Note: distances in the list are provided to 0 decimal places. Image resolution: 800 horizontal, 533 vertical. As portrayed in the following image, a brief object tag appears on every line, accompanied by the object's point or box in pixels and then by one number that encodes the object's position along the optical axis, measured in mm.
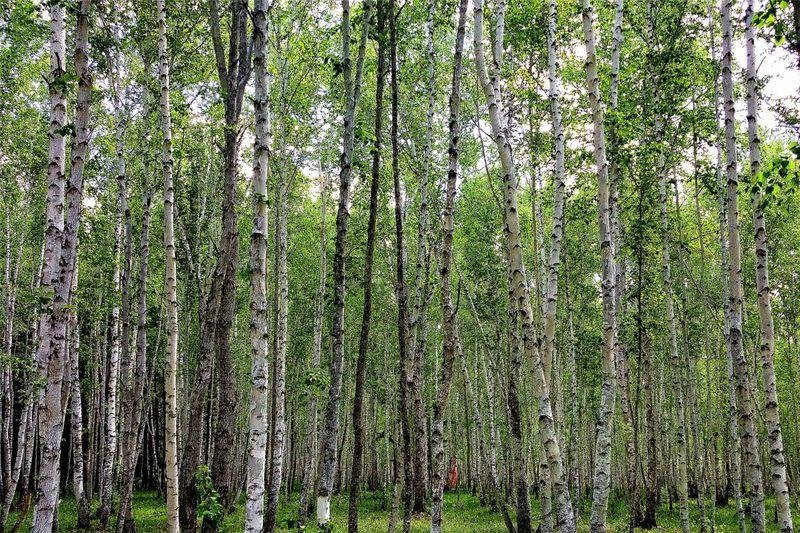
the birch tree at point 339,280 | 8547
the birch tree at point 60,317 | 6324
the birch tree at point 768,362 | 7715
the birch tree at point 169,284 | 8852
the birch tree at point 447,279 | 8688
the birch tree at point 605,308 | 7871
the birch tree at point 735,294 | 8289
